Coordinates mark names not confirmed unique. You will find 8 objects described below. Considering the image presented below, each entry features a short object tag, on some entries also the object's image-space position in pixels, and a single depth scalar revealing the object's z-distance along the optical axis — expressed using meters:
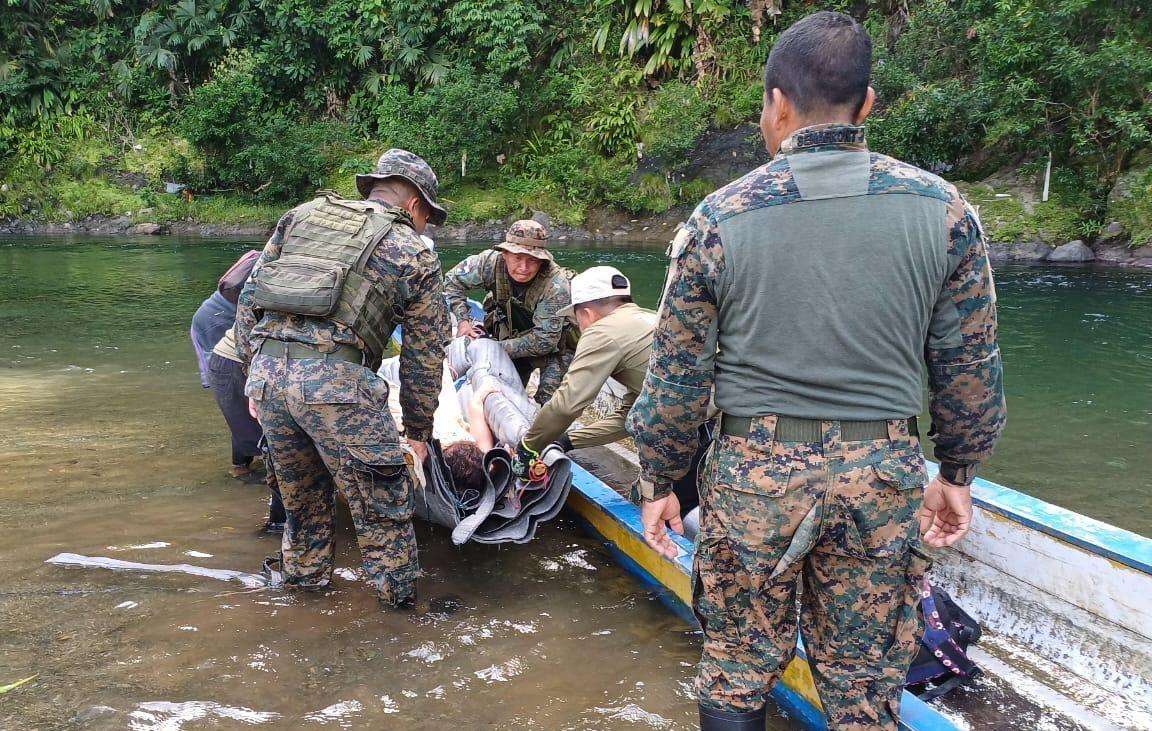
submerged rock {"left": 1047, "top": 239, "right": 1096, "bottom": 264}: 14.97
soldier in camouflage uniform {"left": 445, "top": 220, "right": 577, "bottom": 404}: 5.67
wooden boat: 2.82
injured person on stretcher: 3.90
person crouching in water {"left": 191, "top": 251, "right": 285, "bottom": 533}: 4.69
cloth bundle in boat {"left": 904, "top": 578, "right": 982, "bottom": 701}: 2.90
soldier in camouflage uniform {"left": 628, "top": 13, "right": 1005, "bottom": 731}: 1.88
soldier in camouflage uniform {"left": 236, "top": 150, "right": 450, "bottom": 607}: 3.25
